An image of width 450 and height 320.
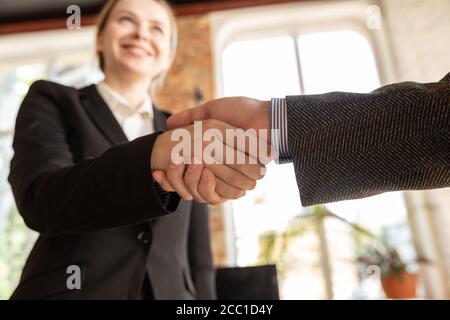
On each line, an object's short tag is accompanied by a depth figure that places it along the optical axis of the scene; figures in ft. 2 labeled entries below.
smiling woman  1.27
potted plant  4.90
